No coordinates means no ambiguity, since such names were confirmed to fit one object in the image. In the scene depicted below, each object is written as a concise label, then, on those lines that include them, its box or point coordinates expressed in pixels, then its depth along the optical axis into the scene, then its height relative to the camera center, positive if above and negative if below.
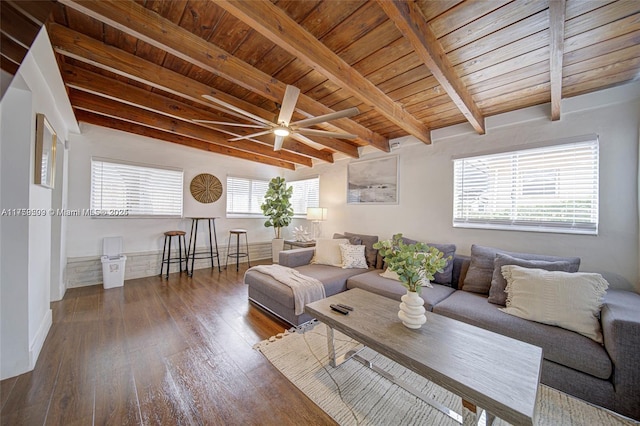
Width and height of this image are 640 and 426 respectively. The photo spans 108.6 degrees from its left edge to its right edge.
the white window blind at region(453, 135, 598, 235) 2.33 +0.32
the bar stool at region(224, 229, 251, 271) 4.88 -0.84
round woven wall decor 4.71 +0.50
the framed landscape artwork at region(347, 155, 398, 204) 3.88 +0.60
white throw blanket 2.43 -0.80
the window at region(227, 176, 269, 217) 5.33 +0.41
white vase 1.59 -0.68
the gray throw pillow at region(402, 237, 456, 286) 2.78 -0.66
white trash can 3.51 -0.81
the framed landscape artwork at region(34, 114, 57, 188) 1.92 +0.51
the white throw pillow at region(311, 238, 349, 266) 3.54 -0.61
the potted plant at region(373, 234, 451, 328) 1.58 -0.39
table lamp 4.72 +0.00
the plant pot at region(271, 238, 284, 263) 5.27 -0.77
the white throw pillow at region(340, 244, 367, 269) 3.44 -0.64
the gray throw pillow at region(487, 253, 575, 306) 2.08 -0.47
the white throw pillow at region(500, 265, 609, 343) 1.65 -0.64
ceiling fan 1.97 +0.90
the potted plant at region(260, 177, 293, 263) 5.26 +0.13
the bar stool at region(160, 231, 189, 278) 4.19 -0.70
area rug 1.43 -1.26
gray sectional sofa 1.41 -0.88
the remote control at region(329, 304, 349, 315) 1.82 -0.77
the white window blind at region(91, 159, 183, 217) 3.78 +0.37
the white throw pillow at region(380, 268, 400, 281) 2.87 -0.78
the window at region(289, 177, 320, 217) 5.35 +0.44
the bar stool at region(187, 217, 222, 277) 4.54 -0.64
